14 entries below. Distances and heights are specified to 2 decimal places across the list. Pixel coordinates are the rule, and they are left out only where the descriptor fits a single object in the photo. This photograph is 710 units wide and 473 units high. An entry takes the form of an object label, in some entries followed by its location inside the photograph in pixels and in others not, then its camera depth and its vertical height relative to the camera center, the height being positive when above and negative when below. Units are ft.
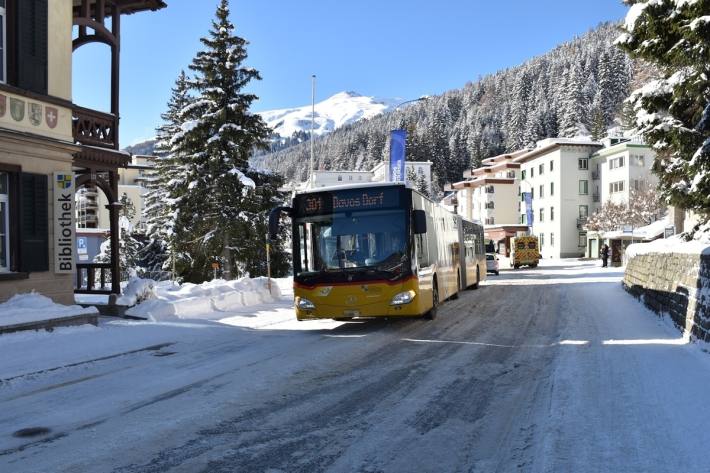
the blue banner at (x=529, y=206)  242.58 +12.43
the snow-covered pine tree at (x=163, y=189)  102.01 +10.39
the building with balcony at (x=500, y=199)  305.20 +19.78
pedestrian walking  156.87 -4.50
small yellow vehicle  168.76 -4.16
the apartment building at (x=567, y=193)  248.52 +17.68
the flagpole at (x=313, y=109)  111.20 +23.44
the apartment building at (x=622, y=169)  219.61 +24.60
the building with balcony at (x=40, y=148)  41.29 +6.66
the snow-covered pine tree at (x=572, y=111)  386.11 +81.42
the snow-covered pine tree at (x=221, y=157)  97.40 +13.18
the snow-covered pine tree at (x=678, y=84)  41.39 +11.98
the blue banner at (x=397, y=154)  89.45 +12.23
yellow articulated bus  38.86 -0.89
